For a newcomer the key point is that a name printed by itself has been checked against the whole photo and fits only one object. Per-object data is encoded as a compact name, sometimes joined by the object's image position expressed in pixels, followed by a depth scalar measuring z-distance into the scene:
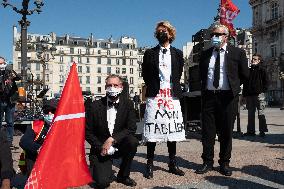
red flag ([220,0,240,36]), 11.16
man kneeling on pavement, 4.51
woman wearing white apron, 4.95
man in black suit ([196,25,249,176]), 4.95
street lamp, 14.14
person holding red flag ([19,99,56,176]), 4.22
